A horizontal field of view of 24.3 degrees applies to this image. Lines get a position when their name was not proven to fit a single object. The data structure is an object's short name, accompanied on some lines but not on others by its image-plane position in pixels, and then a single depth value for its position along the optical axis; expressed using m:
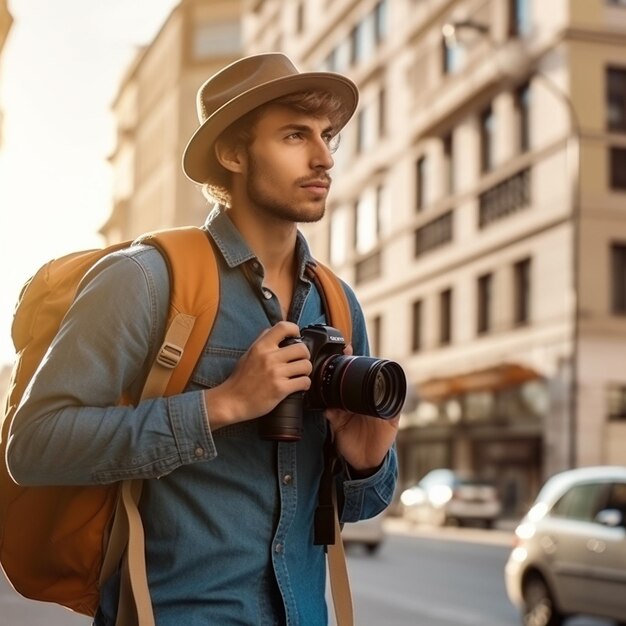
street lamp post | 29.95
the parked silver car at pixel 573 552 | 11.05
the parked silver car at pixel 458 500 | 32.34
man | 2.48
